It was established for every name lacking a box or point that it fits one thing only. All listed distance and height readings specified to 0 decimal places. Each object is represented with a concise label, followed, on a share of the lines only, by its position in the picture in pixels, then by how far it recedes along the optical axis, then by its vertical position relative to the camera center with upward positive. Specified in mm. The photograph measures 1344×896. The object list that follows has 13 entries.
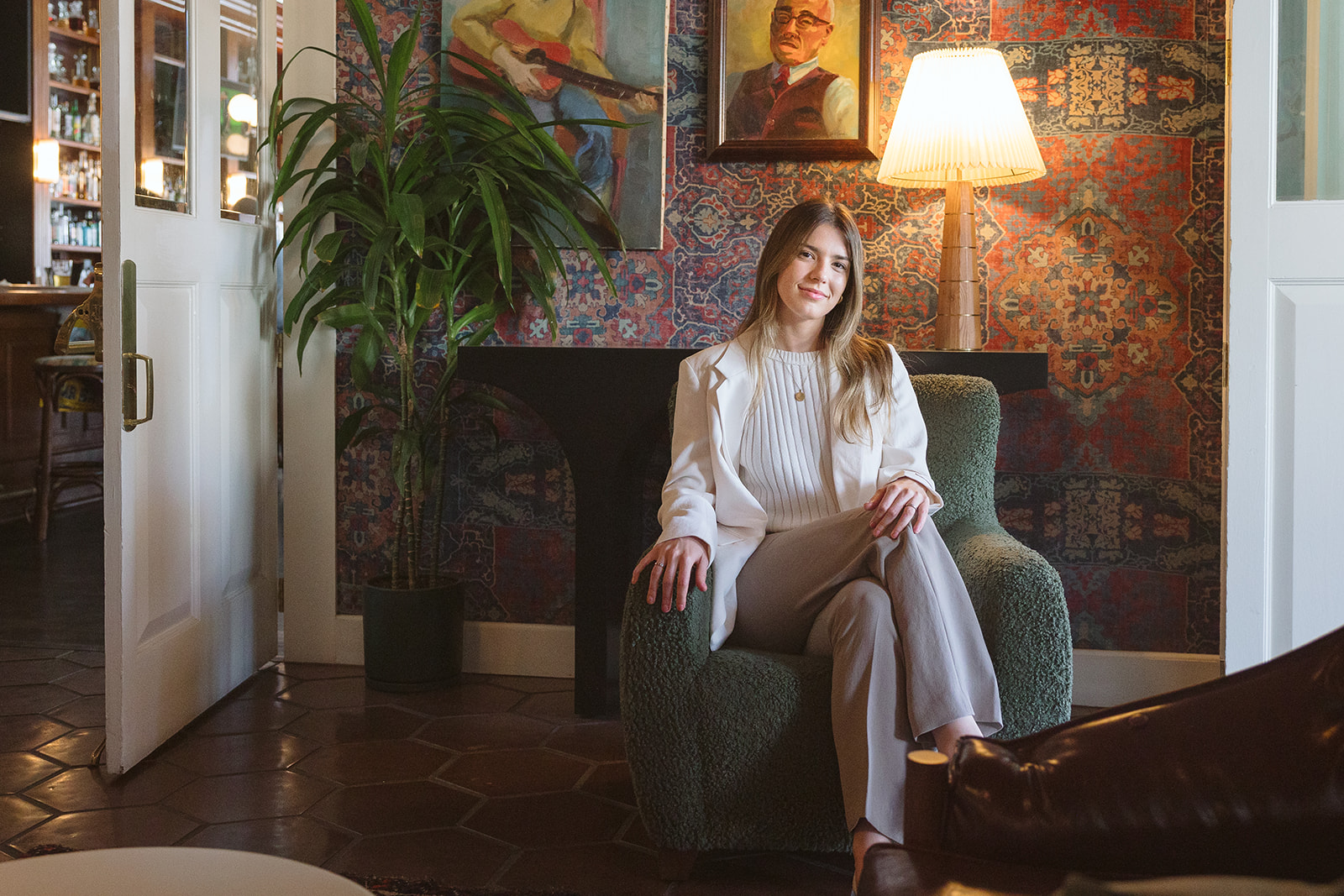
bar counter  5090 +530
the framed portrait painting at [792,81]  2996 +846
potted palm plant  2893 +426
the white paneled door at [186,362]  2455 +127
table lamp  2686 +610
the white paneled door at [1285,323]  2574 +205
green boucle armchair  1950 -480
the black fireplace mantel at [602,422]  2760 -9
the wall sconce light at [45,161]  6281 +1339
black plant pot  3049 -554
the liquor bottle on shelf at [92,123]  6778 +1655
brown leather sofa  1120 -352
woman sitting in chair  1879 -179
